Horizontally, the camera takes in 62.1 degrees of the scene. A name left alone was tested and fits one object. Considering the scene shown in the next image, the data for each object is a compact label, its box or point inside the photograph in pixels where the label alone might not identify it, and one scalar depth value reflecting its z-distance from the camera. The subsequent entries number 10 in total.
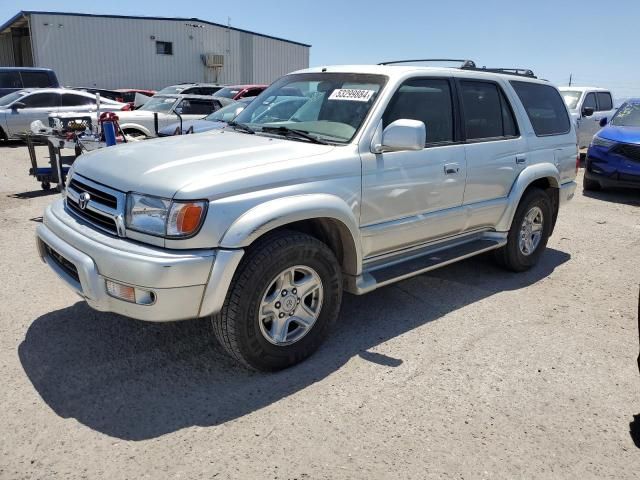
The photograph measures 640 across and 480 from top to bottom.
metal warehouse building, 27.95
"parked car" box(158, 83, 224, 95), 16.84
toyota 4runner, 2.85
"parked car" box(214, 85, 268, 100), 16.39
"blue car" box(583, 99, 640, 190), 9.09
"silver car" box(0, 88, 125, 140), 13.98
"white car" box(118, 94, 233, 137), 11.85
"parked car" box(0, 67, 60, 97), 16.45
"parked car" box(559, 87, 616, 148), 13.56
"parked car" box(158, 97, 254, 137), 9.58
